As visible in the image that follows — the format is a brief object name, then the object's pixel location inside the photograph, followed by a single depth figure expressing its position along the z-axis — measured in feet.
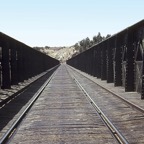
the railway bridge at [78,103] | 26.09
